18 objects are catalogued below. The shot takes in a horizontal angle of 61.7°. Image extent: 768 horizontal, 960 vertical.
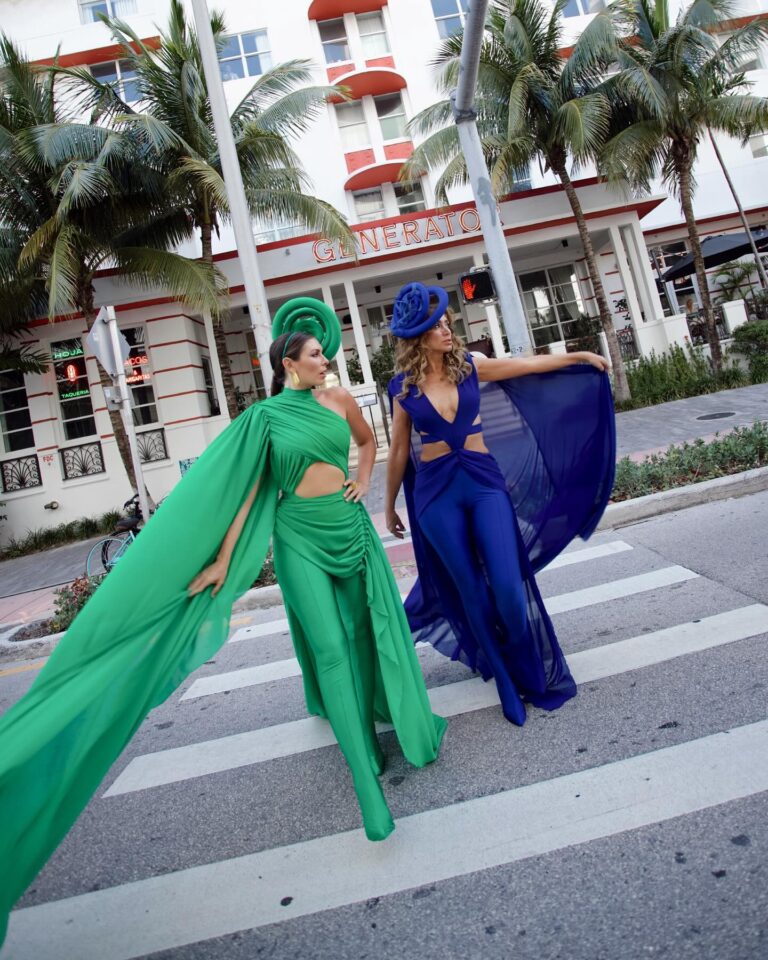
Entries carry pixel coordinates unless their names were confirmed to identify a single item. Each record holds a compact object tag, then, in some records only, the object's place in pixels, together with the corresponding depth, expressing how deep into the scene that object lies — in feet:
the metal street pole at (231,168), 28.35
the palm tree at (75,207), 39.17
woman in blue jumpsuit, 10.23
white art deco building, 53.88
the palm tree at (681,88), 48.42
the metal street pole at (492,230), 27.37
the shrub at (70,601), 22.15
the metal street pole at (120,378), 23.53
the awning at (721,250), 61.36
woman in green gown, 6.46
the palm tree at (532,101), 46.06
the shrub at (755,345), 51.87
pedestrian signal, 30.07
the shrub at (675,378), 51.55
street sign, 23.62
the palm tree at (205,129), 41.37
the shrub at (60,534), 50.44
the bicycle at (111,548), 30.09
